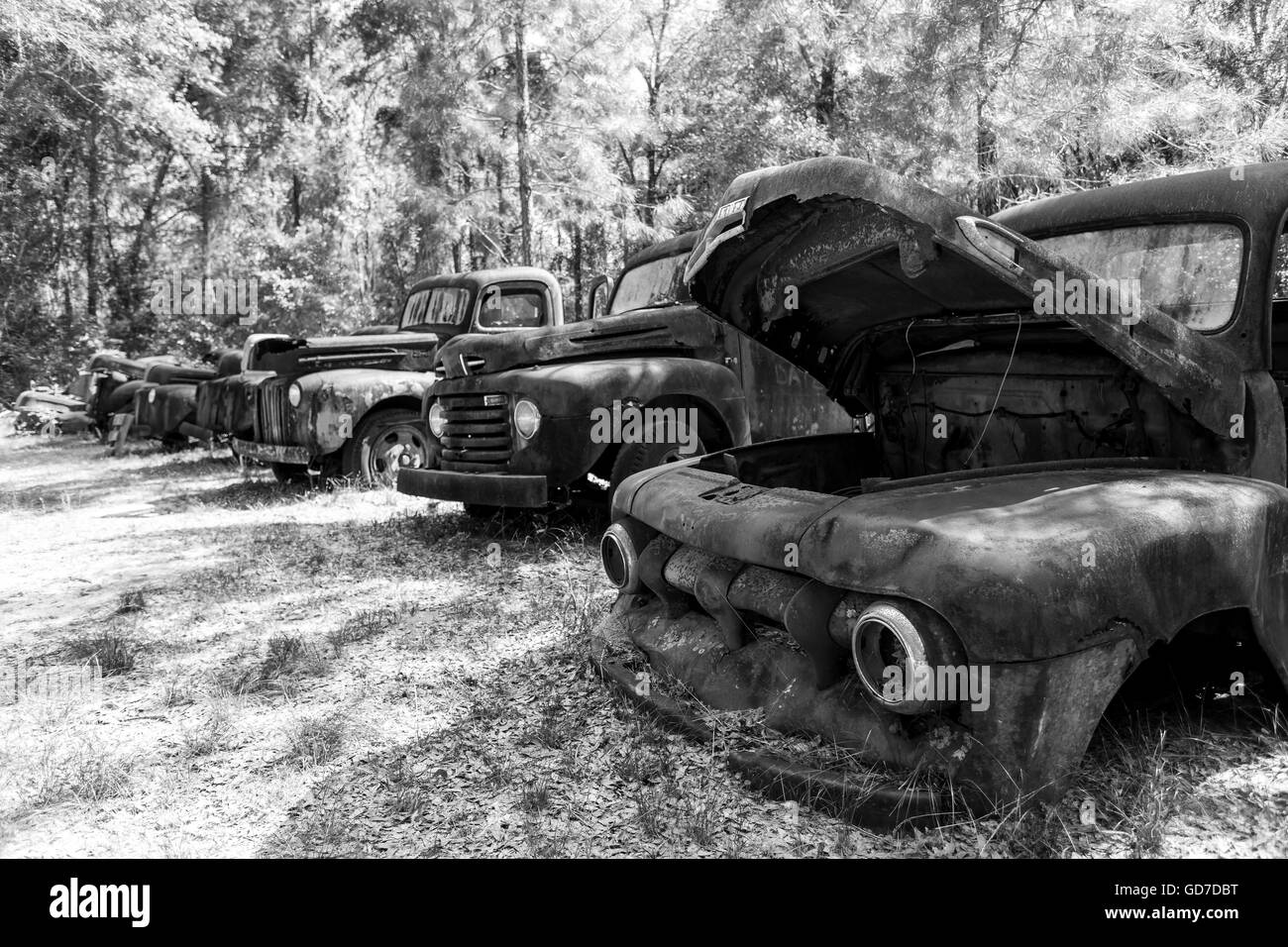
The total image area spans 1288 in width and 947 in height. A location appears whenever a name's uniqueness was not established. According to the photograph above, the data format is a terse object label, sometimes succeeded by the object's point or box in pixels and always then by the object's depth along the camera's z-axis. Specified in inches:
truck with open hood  85.4
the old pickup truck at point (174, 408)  494.0
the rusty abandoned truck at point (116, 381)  594.9
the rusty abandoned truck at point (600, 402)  236.4
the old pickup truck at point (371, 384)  336.2
